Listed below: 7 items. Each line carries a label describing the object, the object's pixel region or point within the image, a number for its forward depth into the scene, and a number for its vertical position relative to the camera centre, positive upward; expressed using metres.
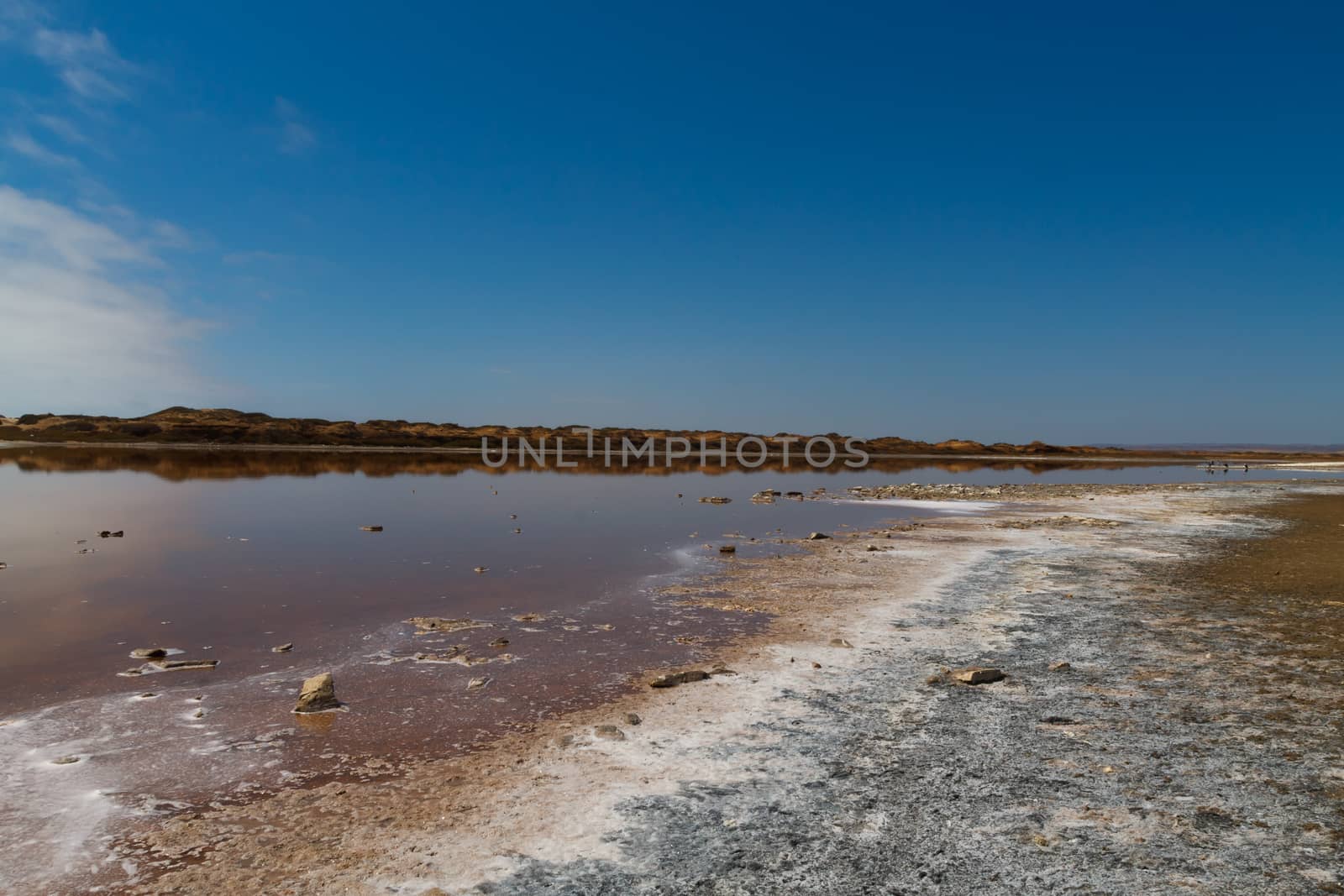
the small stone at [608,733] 6.75 -2.60
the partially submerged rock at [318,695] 7.32 -2.48
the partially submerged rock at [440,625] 10.57 -2.58
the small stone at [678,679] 8.23 -2.58
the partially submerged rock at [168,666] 8.35 -2.54
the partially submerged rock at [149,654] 8.86 -2.51
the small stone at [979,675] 8.16 -2.49
